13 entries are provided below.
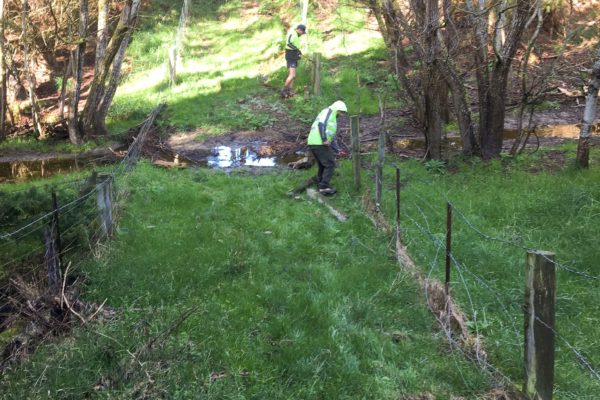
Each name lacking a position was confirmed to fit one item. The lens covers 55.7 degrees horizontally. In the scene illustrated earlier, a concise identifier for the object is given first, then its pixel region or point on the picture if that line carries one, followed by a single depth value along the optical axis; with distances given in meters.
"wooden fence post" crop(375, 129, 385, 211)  8.04
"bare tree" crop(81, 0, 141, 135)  13.52
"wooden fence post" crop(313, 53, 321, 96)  16.02
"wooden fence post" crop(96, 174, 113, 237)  6.97
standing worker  16.50
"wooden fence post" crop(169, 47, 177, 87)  18.36
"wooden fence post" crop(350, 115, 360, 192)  9.27
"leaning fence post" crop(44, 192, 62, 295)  5.49
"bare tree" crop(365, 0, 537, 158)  10.28
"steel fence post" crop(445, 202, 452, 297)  4.95
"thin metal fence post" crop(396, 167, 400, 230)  6.89
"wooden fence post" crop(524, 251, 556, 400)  3.63
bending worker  9.60
